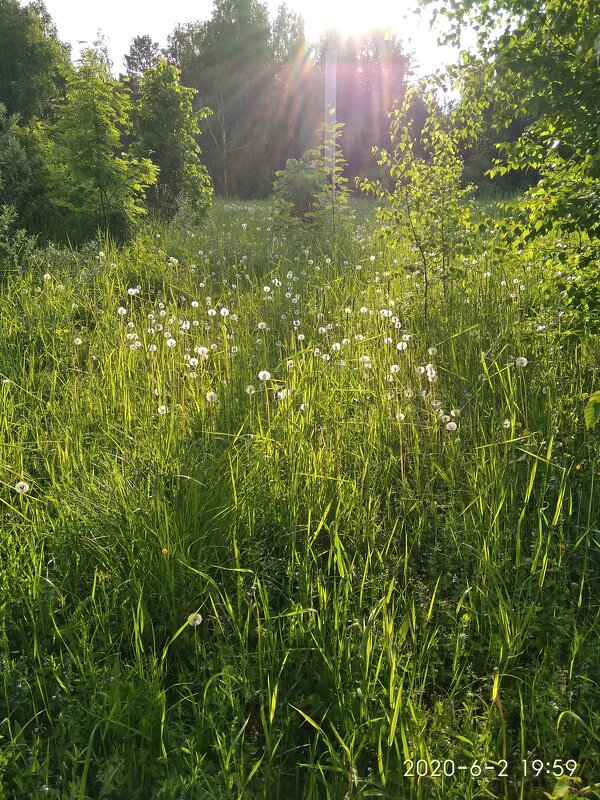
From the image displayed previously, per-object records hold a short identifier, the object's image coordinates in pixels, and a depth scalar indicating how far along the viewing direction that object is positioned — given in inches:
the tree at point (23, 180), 321.7
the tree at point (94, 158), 285.6
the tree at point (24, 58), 970.1
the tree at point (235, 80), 1230.9
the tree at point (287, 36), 1449.3
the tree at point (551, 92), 99.3
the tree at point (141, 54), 1900.8
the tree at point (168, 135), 380.8
